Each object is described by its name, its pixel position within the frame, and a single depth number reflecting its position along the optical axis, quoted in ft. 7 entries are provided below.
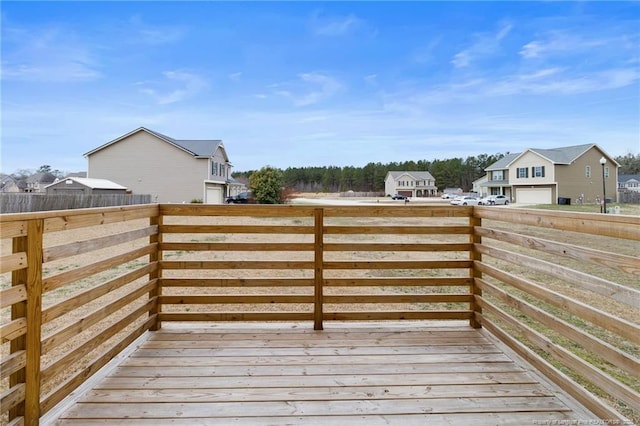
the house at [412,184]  180.04
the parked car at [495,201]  101.18
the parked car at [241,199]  86.02
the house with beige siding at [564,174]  96.48
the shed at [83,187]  70.49
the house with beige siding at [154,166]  78.47
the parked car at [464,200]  103.83
